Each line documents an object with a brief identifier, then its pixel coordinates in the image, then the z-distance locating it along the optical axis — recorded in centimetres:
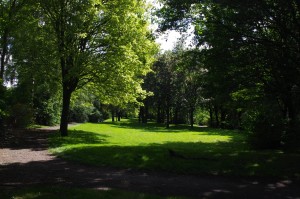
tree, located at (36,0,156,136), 2461
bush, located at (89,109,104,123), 6651
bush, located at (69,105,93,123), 6012
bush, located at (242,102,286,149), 1984
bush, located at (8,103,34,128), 3077
